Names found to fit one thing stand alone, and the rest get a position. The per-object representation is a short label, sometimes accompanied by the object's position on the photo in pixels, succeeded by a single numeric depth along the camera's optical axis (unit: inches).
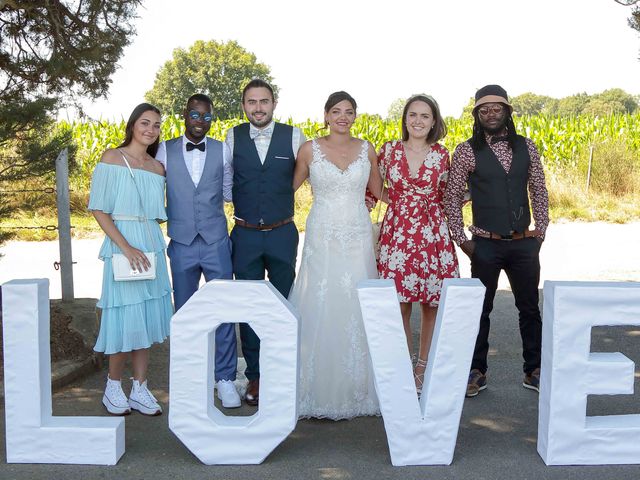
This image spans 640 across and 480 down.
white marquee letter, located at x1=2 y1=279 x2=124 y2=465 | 156.8
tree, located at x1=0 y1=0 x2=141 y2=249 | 233.5
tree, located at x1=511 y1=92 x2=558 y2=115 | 3870.6
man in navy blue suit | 190.1
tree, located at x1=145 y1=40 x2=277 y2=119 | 2615.7
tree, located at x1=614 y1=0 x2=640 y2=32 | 233.3
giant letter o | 157.3
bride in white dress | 188.7
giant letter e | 156.6
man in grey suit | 188.4
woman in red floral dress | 191.2
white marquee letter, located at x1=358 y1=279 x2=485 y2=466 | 156.9
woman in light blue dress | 180.1
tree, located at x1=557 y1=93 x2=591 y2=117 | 3445.6
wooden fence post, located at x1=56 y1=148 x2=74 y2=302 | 291.0
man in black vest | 194.9
